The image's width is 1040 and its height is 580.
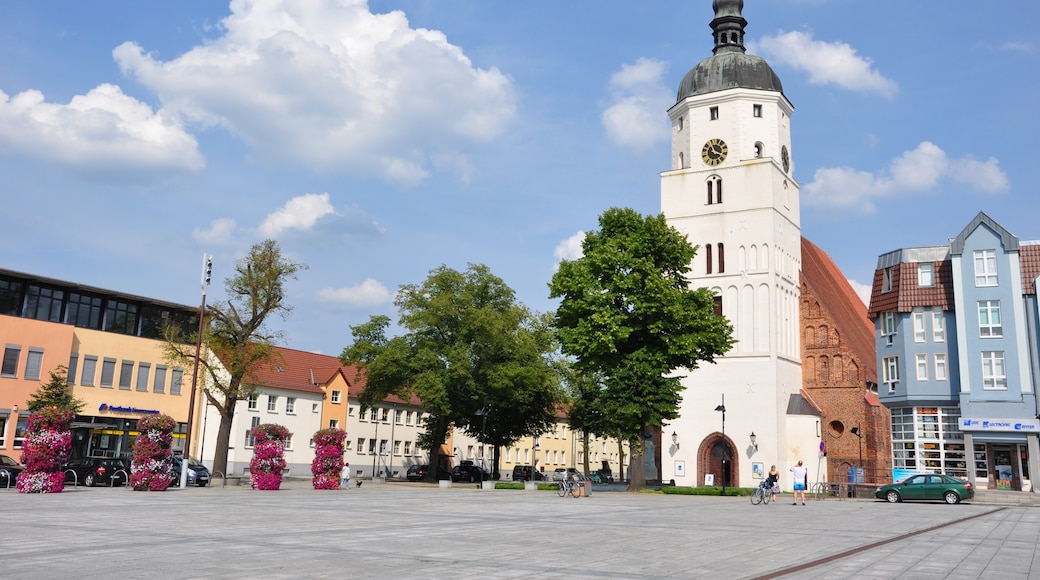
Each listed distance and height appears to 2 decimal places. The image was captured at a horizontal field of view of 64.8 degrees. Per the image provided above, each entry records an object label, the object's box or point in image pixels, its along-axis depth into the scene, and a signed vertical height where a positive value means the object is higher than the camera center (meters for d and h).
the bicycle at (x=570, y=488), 34.59 -1.52
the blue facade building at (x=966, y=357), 44.88 +6.16
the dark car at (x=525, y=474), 73.88 -2.23
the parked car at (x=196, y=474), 37.75 -1.72
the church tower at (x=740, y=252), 52.41 +13.65
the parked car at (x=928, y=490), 34.88 -1.07
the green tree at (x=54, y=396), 41.47 +1.82
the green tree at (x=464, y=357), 50.72 +5.63
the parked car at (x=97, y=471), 35.09 -1.56
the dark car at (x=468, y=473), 61.59 -1.91
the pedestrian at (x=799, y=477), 31.59 -0.65
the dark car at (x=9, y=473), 31.97 -1.64
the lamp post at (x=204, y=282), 34.51 +6.54
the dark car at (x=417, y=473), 58.88 -1.97
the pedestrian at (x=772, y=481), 33.00 -0.88
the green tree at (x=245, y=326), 39.16 +5.40
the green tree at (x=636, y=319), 38.81 +6.44
